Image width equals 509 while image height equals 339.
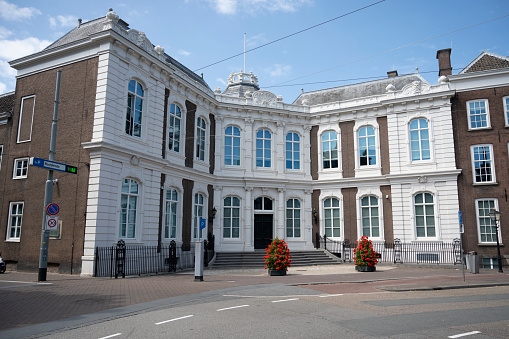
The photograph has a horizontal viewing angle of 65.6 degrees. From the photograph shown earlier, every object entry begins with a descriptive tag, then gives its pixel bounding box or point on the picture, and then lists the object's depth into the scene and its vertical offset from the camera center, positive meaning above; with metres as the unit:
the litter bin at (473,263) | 19.03 -1.35
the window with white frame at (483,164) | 24.27 +4.33
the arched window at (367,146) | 27.77 +6.14
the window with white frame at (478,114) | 24.81 +7.55
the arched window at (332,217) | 27.91 +1.19
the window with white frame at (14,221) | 19.84 +0.56
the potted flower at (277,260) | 18.58 -1.22
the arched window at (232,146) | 27.89 +6.14
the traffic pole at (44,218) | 14.73 +0.55
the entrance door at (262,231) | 27.53 +0.18
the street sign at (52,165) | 14.34 +2.53
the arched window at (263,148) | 28.53 +6.14
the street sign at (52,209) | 14.63 +0.86
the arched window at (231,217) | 26.89 +1.10
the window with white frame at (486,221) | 23.55 +0.83
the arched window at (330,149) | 28.89 +6.16
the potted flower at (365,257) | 20.23 -1.16
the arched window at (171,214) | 22.08 +1.06
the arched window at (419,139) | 26.12 +6.27
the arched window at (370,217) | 26.72 +1.17
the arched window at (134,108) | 19.78 +6.32
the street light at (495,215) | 21.22 +1.07
